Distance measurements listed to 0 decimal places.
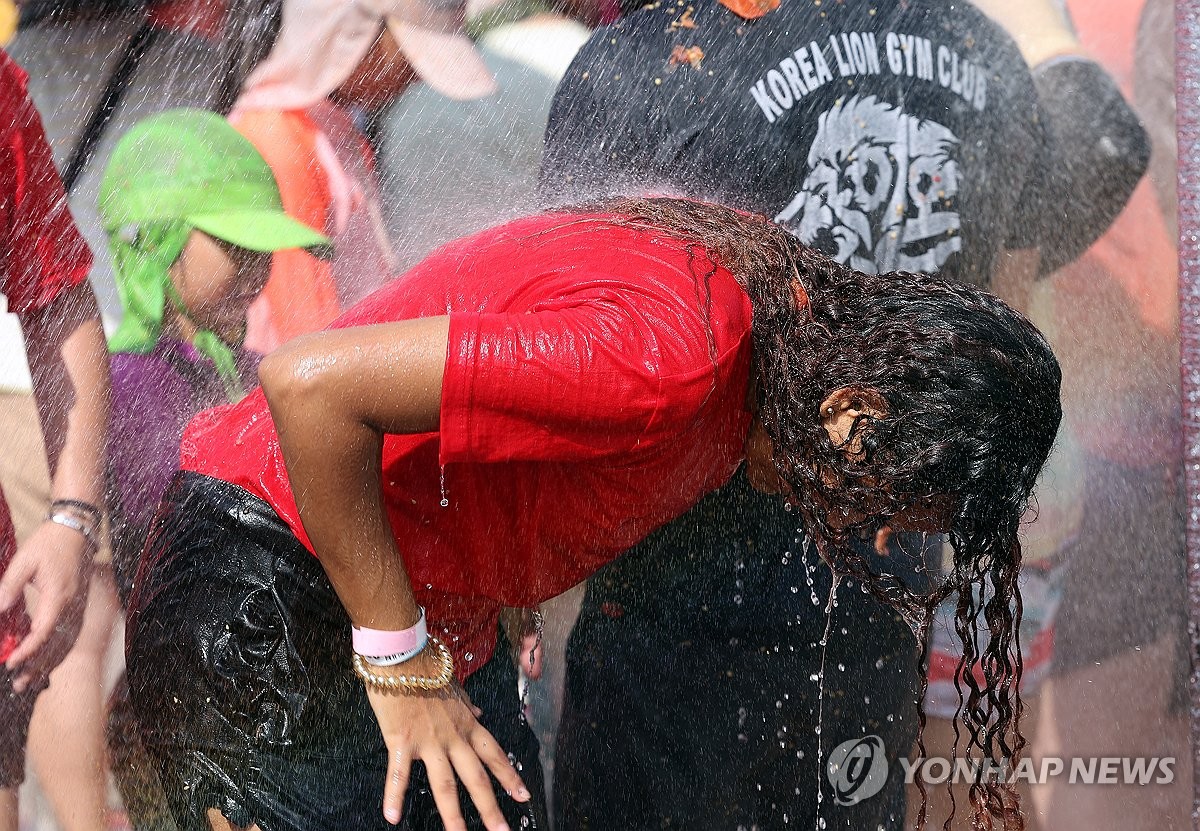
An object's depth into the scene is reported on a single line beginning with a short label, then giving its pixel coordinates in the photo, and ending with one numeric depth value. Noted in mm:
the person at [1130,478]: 5504
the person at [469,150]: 4855
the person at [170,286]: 4230
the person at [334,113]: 4574
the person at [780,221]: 4348
